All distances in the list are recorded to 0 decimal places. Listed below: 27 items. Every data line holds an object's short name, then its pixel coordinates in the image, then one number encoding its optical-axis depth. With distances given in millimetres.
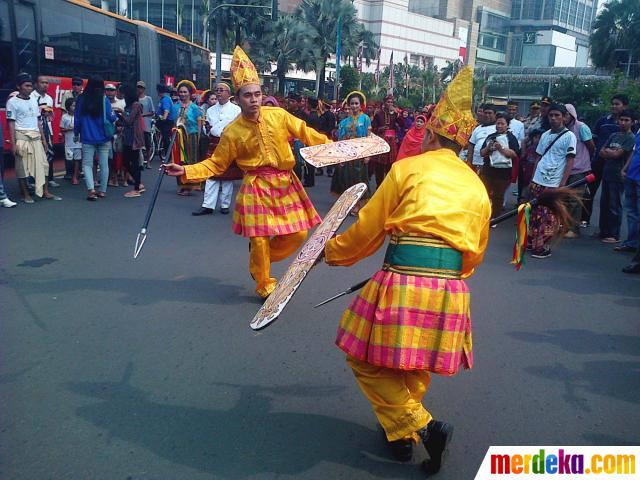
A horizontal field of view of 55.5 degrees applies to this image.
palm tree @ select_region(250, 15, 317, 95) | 49094
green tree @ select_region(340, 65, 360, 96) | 43059
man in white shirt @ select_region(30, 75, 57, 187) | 9852
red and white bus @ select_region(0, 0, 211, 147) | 11469
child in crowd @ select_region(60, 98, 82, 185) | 10726
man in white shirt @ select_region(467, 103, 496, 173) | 8500
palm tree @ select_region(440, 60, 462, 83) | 70125
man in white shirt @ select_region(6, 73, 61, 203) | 8734
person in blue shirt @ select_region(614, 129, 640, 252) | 7234
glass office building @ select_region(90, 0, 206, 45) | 59472
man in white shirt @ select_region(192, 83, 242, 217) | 9047
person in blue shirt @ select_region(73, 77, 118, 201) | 9297
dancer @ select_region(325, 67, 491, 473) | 2605
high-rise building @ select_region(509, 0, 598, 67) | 111500
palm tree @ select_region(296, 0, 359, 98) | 51156
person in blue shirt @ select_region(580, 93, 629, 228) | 8250
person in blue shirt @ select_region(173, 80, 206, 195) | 10570
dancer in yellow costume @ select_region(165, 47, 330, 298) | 4953
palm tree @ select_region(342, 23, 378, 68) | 53594
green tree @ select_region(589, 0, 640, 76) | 43938
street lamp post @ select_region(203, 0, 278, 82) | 37062
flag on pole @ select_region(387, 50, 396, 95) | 33350
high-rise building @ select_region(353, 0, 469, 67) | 86188
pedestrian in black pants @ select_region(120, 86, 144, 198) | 10203
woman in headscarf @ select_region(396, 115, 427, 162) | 8695
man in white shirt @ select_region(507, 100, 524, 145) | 9547
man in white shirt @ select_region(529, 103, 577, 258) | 7266
